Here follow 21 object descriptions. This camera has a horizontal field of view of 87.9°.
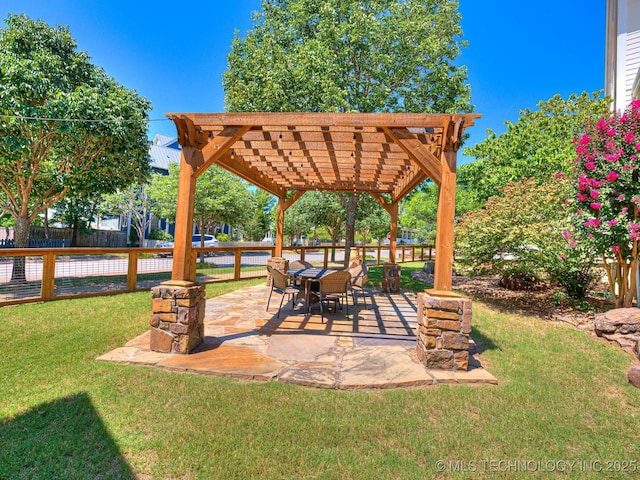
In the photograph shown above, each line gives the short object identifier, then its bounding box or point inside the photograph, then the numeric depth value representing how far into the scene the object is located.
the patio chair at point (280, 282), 4.96
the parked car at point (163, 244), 21.07
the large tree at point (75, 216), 18.27
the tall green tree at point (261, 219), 31.38
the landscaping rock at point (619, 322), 4.39
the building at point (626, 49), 7.71
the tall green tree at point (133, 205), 19.07
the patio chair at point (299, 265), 6.79
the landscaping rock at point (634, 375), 3.12
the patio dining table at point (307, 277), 5.18
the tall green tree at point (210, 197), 14.28
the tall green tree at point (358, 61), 7.91
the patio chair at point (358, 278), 6.00
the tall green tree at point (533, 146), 9.85
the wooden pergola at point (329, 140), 3.43
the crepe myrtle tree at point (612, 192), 4.88
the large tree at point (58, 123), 5.73
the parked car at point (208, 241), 20.45
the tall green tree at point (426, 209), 18.31
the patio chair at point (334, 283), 4.78
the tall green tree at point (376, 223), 21.01
